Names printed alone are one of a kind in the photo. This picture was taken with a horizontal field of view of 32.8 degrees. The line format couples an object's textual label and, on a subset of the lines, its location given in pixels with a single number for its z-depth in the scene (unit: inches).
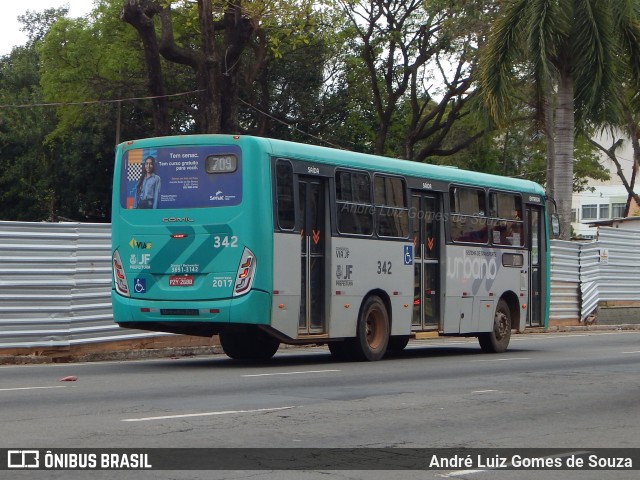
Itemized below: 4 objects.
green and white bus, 601.3
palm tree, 1106.1
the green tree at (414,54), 1590.8
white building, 4023.1
